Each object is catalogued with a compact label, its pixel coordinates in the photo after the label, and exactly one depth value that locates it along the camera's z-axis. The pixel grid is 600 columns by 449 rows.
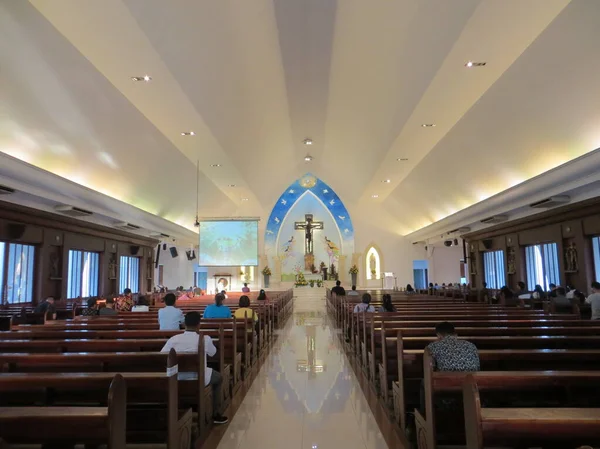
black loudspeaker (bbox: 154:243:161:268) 15.37
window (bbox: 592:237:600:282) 8.31
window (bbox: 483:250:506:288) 12.46
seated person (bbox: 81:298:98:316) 6.66
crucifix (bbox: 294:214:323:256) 20.94
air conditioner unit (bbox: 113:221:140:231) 10.85
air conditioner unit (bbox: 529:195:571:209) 7.79
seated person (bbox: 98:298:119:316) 6.45
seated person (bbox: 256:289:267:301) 9.78
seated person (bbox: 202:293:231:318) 5.57
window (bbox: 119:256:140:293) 13.16
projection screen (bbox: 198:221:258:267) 11.73
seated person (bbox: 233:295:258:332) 5.95
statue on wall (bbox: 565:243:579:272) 8.76
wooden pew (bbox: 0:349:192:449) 2.13
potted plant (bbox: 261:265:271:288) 19.28
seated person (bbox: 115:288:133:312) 8.20
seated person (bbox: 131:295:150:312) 7.51
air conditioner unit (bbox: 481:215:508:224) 10.42
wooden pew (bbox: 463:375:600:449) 1.50
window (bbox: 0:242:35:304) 7.99
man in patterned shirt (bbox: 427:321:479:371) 2.58
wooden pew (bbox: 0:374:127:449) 1.59
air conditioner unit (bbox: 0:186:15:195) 6.39
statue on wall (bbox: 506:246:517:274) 11.37
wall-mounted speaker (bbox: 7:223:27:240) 7.79
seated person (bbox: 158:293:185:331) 4.57
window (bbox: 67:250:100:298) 10.39
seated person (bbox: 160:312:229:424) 3.14
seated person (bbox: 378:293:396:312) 6.01
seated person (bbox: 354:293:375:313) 6.15
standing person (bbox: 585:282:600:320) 5.71
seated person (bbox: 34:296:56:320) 6.28
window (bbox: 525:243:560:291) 9.93
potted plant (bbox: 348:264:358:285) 19.20
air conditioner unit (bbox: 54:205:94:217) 8.29
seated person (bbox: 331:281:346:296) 11.47
